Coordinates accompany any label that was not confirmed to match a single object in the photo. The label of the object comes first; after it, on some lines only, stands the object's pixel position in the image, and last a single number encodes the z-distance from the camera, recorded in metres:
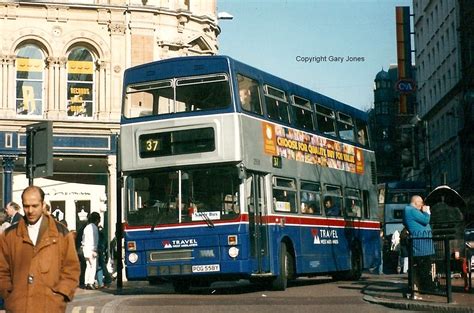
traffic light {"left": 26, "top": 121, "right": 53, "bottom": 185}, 17.55
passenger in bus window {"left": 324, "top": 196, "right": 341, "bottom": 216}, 23.02
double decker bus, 18.62
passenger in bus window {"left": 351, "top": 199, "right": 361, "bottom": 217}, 24.95
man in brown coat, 7.55
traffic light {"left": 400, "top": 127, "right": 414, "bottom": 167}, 18.77
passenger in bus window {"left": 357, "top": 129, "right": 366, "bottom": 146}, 26.08
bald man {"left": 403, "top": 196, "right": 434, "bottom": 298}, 16.58
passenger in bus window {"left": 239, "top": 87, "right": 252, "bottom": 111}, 19.11
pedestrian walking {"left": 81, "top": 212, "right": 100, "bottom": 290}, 23.73
